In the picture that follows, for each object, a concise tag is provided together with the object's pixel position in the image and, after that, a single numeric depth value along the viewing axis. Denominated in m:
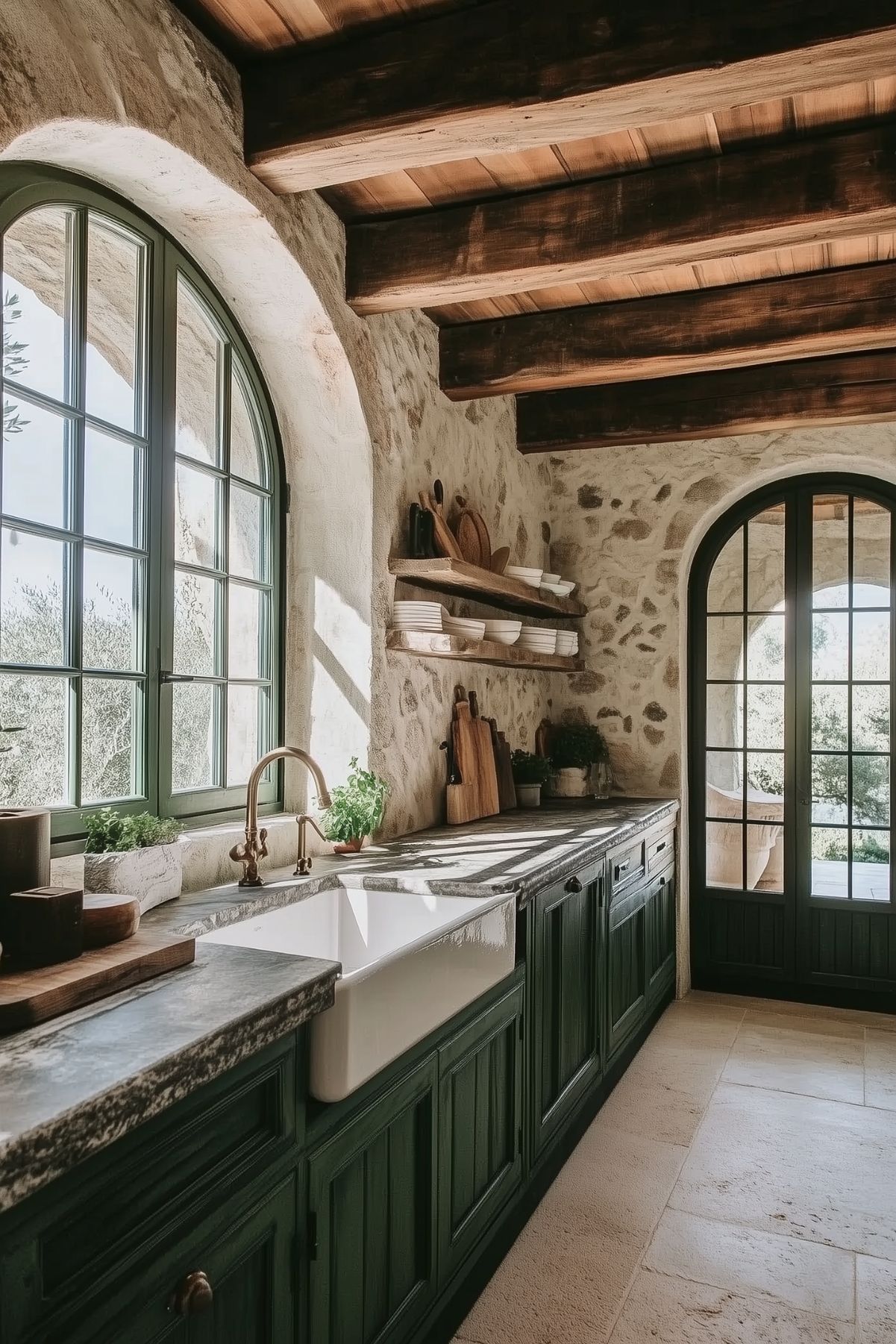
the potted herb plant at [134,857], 1.92
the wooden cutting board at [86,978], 1.24
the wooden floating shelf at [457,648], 3.16
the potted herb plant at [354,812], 2.81
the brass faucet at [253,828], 2.34
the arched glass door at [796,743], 4.51
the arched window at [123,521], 2.06
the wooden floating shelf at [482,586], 3.17
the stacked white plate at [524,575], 3.89
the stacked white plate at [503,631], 3.72
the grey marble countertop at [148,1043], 0.98
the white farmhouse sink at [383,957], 1.54
